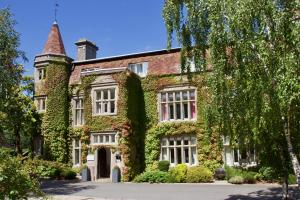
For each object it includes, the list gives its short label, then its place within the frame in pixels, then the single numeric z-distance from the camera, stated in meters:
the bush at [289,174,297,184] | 20.50
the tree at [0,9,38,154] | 24.51
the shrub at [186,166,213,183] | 23.34
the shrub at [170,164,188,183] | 23.44
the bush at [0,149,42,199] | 8.21
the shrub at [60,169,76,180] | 26.97
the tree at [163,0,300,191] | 10.08
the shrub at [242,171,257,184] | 21.77
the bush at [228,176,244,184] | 21.56
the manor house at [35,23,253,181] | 25.97
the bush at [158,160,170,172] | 25.59
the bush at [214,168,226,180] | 23.97
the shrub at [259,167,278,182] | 21.08
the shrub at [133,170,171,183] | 23.59
